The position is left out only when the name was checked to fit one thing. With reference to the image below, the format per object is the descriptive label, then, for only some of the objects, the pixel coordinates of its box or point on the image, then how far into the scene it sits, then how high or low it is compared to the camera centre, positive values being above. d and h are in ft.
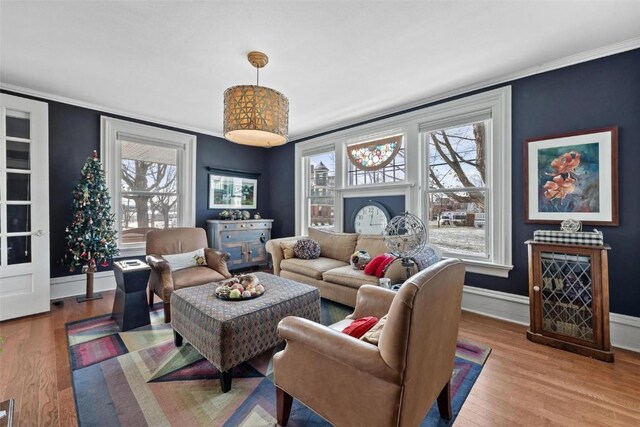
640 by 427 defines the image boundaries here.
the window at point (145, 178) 12.81 +1.90
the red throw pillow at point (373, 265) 9.72 -1.88
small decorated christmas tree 10.87 -0.44
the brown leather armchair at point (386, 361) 3.40 -2.12
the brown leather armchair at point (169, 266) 9.19 -1.81
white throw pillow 10.37 -1.77
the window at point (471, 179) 9.55 +1.31
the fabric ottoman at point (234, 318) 5.77 -2.46
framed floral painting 7.74 +1.05
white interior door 9.35 +0.32
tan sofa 9.68 -2.17
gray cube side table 8.61 -2.65
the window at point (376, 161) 12.52 +2.53
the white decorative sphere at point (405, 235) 7.14 -0.58
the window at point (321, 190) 15.44 +1.41
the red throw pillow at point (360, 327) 4.65 -1.99
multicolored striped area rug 5.09 -3.75
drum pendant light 7.12 +2.77
